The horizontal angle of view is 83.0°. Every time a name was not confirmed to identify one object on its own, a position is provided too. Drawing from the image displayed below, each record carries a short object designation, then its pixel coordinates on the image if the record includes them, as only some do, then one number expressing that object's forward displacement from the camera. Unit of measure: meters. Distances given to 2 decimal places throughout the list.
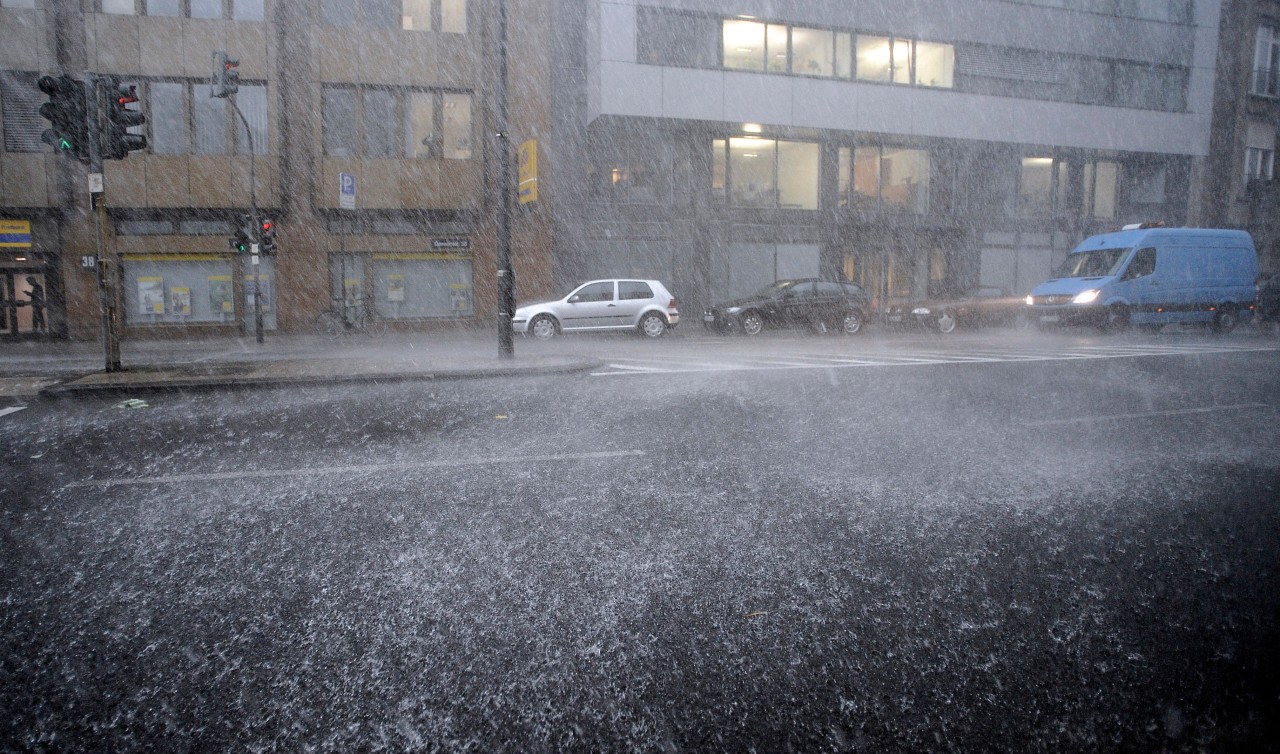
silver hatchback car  18.17
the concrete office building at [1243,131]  29.94
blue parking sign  17.91
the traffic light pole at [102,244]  9.61
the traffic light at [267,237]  18.44
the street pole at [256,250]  17.75
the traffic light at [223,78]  15.30
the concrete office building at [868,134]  22.70
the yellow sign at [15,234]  19.48
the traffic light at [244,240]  18.16
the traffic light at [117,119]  9.77
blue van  17.70
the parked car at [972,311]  20.30
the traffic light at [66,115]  9.48
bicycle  19.62
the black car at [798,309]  19.52
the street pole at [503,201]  11.36
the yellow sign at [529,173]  12.53
